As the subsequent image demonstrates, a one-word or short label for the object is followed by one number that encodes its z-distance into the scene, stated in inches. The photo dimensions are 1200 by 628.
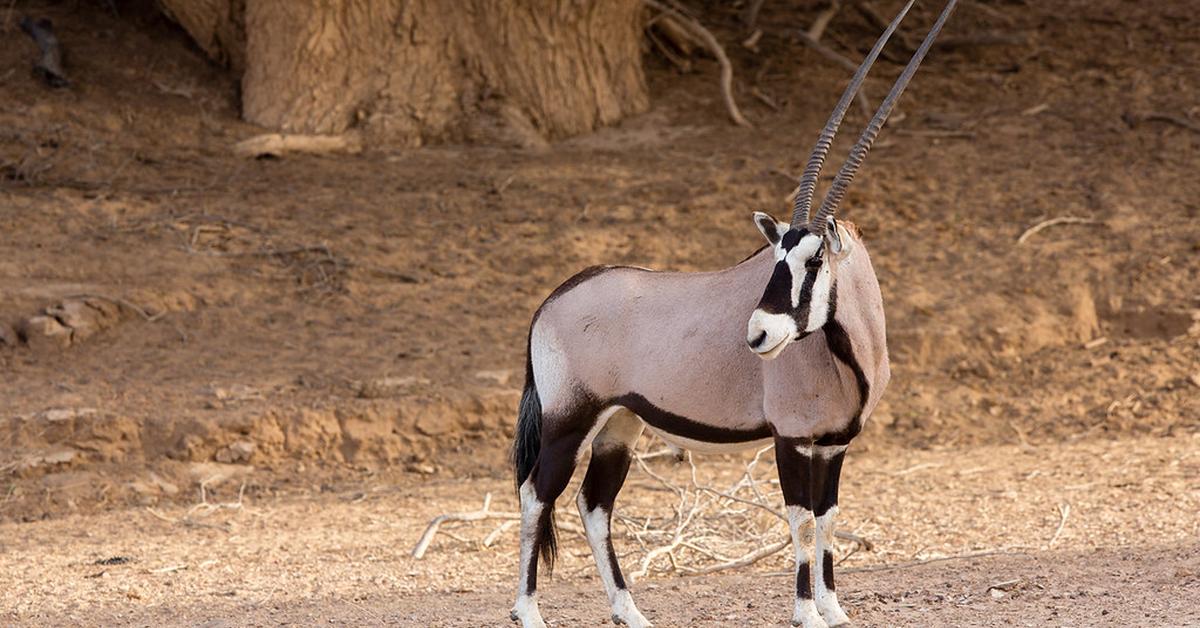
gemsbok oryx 399.5
